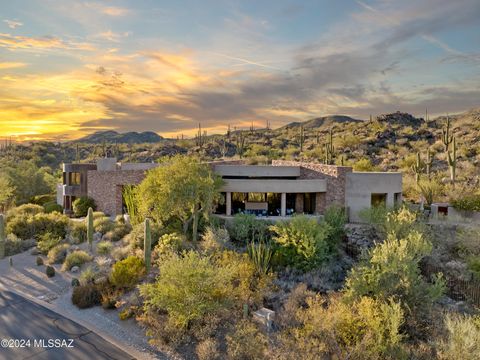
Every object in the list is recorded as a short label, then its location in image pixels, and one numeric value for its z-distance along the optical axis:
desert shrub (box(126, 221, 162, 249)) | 23.11
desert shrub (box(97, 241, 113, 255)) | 23.73
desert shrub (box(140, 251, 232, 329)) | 14.28
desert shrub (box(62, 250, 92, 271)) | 21.86
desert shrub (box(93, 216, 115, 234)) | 27.12
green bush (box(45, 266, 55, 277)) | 21.06
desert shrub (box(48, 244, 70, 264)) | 23.22
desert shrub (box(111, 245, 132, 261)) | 22.14
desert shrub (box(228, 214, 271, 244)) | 23.95
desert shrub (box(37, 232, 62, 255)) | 25.05
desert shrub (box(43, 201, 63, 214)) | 34.56
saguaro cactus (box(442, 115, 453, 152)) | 37.15
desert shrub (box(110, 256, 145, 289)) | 18.16
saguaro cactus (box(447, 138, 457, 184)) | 33.44
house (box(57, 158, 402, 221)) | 27.11
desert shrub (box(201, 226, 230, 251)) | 21.39
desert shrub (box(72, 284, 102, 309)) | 17.16
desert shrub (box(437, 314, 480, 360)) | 11.23
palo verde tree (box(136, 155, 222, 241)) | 23.56
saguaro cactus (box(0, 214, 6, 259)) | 25.03
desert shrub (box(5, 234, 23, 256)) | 25.65
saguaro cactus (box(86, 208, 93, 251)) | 24.56
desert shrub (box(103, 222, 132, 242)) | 25.94
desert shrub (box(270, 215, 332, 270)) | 20.89
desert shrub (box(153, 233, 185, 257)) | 21.16
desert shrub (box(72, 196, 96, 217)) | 32.78
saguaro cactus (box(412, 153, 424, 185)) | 32.81
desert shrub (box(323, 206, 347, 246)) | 23.62
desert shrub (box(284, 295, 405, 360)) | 12.52
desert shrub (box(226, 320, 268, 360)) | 12.52
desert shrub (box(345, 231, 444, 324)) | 15.26
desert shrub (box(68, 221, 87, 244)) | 26.39
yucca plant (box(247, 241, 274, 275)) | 19.95
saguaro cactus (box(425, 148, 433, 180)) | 34.35
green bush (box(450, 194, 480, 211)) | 27.38
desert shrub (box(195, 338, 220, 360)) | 12.77
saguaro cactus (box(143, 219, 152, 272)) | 19.91
